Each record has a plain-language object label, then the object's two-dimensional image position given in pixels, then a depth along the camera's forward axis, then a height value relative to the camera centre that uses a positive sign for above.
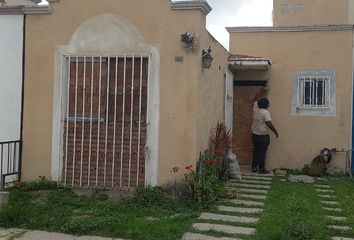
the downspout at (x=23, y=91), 7.74 +0.56
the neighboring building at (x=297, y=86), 10.75 +1.10
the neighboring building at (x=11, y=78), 7.73 +0.79
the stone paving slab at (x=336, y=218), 6.28 -1.27
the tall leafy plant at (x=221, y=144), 8.43 -0.33
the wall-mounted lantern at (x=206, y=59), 7.31 +1.15
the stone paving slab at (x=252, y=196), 7.67 -1.20
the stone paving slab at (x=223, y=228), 5.54 -1.30
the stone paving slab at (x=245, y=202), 7.13 -1.22
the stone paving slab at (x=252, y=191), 8.18 -1.18
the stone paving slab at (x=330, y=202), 7.45 -1.23
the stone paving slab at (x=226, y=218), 6.07 -1.27
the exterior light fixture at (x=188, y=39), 6.93 +1.39
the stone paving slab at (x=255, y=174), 10.38 -1.10
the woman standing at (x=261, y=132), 10.59 -0.08
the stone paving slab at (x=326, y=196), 8.04 -1.21
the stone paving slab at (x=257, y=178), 9.83 -1.12
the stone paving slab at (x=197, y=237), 5.25 -1.32
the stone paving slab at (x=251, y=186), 8.76 -1.16
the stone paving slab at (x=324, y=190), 8.56 -1.19
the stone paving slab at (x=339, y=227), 5.75 -1.29
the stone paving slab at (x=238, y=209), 6.62 -1.24
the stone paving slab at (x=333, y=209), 6.87 -1.24
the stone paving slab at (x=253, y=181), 9.30 -1.14
